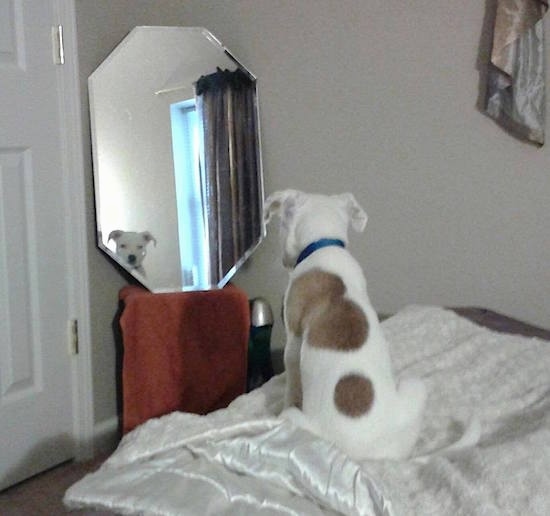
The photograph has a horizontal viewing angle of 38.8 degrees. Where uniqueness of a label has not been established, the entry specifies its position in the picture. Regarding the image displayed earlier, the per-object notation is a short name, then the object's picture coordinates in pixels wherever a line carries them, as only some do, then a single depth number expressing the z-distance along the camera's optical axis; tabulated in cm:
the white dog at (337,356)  146
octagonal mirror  255
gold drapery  208
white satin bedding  121
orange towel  253
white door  226
